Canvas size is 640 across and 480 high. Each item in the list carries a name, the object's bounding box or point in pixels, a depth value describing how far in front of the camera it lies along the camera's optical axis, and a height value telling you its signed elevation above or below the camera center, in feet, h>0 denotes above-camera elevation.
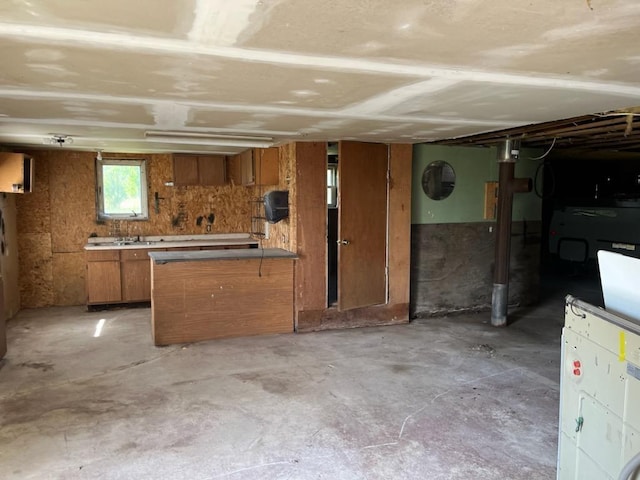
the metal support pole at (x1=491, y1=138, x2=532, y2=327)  17.03 -1.14
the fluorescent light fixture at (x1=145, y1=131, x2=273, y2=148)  14.03 +2.02
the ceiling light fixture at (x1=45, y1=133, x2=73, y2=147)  14.75 +2.07
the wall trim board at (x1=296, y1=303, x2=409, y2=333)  16.46 -4.15
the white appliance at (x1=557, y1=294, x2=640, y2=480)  5.53 -2.48
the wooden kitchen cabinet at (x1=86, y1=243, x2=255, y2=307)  19.33 -3.07
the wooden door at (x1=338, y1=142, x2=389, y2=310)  15.98 -0.73
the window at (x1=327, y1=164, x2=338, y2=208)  18.91 +0.75
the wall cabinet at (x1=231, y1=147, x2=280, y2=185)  17.65 +1.38
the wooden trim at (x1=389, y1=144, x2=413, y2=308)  17.10 -0.71
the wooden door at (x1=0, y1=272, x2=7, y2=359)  13.37 -3.74
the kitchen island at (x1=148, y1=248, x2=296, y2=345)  14.76 -3.01
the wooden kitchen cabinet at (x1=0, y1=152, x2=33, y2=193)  15.65 +1.00
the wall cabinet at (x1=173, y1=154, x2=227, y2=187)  21.29 +1.48
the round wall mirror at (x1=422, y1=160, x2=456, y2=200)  18.11 +0.89
